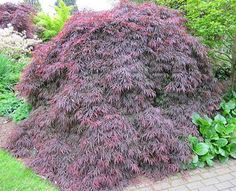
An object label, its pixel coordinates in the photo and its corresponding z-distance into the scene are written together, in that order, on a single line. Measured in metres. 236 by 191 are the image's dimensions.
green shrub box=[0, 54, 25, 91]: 6.37
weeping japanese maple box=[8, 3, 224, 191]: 3.49
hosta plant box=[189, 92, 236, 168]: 3.72
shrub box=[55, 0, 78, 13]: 13.45
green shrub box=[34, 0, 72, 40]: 7.43
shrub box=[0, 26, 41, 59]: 7.02
